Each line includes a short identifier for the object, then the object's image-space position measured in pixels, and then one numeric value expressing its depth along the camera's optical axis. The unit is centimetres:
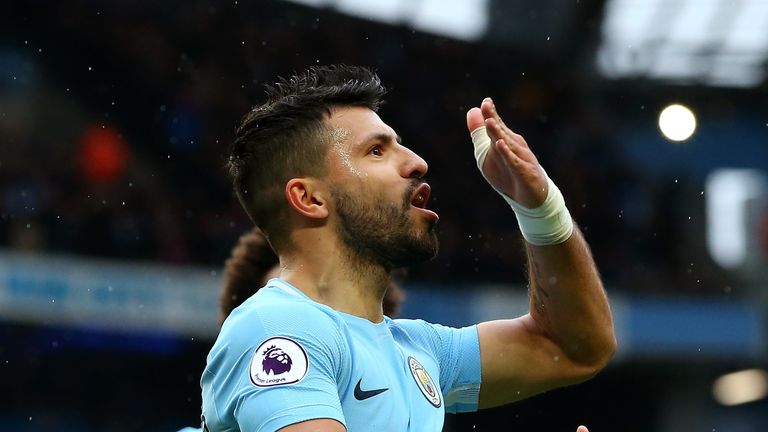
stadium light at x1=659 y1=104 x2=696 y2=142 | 1529
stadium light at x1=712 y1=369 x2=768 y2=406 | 1501
